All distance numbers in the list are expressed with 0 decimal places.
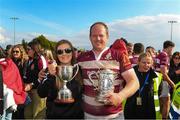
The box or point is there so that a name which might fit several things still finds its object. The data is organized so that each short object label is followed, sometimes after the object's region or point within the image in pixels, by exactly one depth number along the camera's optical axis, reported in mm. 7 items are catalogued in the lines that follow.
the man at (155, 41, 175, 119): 3050
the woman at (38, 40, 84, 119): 1456
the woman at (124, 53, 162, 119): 2245
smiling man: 1387
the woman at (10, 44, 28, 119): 3095
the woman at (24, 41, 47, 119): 3061
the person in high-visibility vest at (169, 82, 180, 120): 1638
